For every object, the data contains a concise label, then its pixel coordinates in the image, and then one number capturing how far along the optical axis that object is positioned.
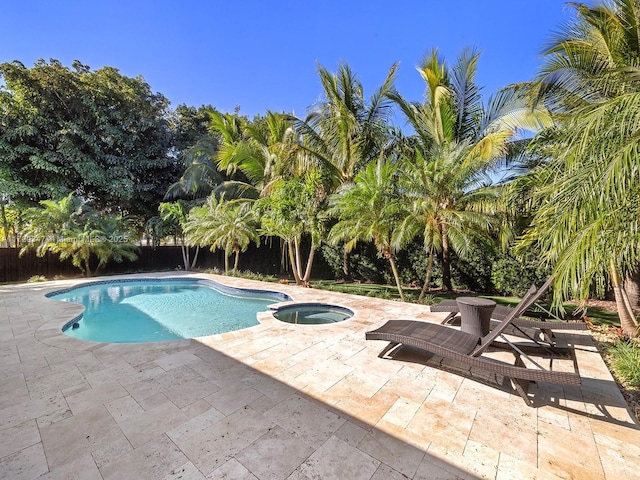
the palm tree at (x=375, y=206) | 8.12
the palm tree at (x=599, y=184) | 2.85
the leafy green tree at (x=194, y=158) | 17.61
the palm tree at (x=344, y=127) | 11.27
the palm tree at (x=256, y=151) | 12.10
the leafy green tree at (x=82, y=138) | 15.17
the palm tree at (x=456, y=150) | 7.53
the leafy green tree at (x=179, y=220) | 16.09
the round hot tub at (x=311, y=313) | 7.71
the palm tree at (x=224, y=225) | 13.48
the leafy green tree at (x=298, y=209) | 10.63
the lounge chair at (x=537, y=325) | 4.14
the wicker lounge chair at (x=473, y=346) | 2.85
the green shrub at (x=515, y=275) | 8.80
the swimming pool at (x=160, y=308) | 6.93
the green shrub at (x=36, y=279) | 12.86
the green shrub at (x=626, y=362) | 3.63
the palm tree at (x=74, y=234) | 13.07
